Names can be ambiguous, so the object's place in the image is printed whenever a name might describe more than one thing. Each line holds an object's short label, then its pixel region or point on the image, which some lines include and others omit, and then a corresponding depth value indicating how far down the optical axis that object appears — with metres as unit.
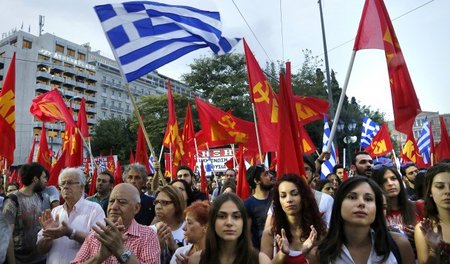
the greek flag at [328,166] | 10.50
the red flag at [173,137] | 8.84
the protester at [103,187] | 5.49
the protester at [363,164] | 5.34
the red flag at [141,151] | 10.12
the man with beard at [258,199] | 4.25
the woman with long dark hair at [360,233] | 2.62
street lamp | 17.30
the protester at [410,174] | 5.71
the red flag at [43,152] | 10.48
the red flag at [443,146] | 9.44
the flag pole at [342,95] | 4.54
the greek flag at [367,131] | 14.68
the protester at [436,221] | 2.56
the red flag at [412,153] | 10.84
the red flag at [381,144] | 12.52
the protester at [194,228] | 3.23
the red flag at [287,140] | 3.99
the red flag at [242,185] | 5.95
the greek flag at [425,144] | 12.51
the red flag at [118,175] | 11.48
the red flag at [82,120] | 10.66
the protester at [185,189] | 4.85
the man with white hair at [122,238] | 2.53
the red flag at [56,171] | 7.53
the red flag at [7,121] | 6.29
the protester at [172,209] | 3.80
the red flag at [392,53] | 5.05
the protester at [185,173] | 6.00
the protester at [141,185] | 4.93
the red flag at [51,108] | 9.45
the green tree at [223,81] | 33.16
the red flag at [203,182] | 9.49
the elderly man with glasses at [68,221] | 3.26
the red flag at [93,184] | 9.14
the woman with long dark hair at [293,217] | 3.21
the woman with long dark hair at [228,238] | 2.77
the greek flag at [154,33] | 5.41
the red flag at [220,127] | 9.36
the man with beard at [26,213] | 4.01
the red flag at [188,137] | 10.88
